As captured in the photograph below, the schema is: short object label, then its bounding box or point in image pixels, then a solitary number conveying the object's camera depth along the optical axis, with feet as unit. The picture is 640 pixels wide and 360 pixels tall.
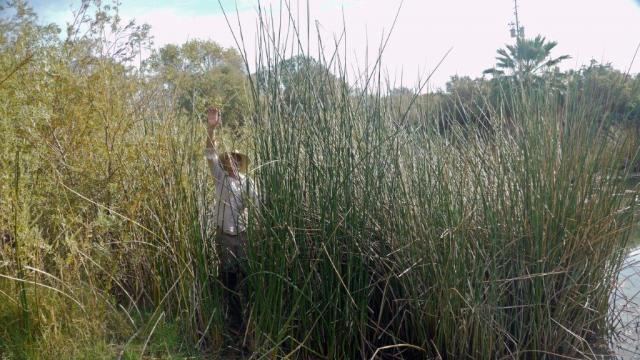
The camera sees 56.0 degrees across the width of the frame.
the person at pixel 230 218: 10.59
